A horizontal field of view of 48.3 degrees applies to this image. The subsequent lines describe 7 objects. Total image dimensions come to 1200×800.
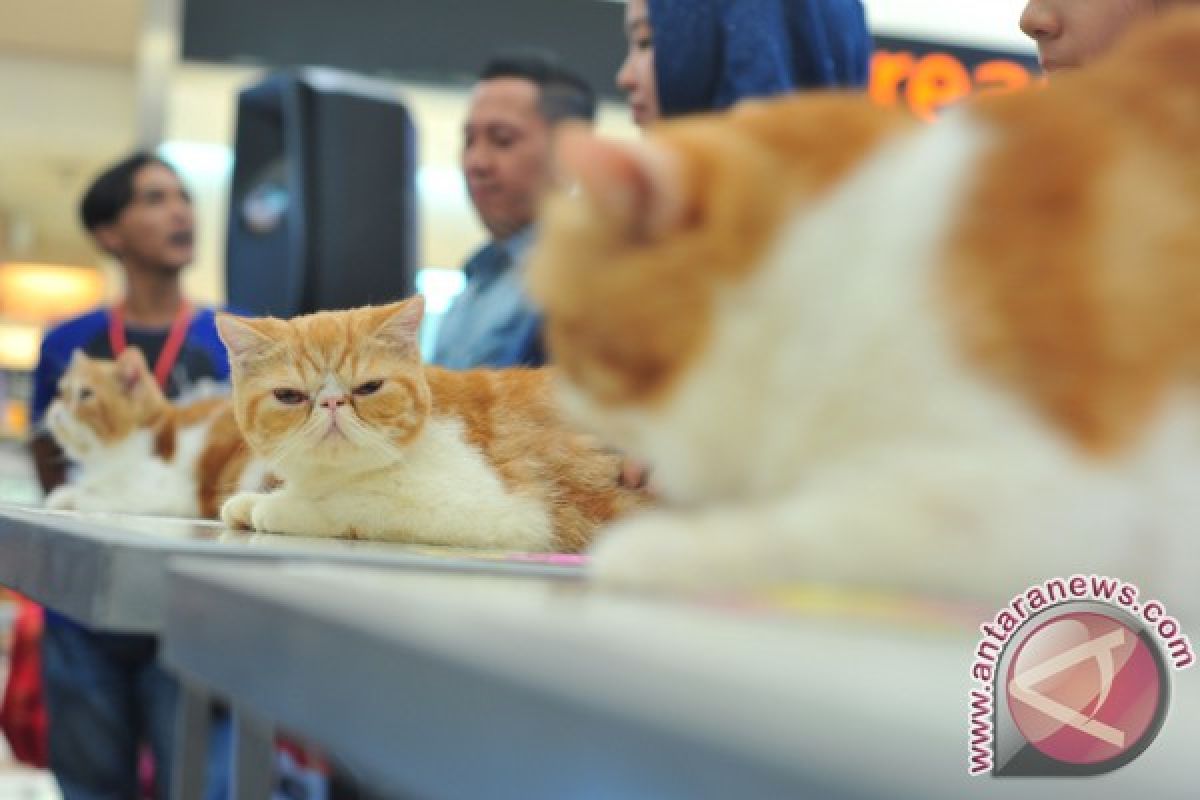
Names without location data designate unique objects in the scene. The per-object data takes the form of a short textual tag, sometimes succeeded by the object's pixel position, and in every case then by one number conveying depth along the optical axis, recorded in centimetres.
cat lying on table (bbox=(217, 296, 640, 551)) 100
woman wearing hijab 119
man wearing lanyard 201
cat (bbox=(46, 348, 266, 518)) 141
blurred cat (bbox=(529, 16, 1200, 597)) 43
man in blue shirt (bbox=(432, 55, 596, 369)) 122
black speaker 126
